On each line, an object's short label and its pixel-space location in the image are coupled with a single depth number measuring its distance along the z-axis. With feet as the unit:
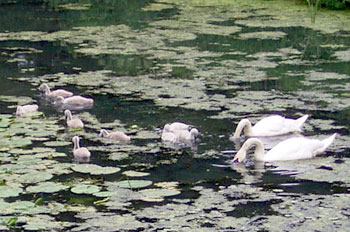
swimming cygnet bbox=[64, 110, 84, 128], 47.27
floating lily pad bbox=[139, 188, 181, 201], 35.83
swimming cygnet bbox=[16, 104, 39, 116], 50.06
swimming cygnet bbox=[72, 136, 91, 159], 41.39
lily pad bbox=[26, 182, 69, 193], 36.58
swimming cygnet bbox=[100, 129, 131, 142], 44.27
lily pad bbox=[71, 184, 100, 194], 36.45
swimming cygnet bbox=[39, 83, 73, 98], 54.70
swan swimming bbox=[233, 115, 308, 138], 45.91
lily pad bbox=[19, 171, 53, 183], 37.91
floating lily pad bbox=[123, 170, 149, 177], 38.99
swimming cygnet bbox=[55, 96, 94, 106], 52.47
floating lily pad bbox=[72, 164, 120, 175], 39.24
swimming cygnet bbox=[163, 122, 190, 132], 45.39
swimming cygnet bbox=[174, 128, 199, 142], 44.73
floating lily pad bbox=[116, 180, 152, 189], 37.29
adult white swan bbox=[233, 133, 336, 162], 41.68
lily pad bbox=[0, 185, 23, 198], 35.94
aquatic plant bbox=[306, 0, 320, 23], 82.33
